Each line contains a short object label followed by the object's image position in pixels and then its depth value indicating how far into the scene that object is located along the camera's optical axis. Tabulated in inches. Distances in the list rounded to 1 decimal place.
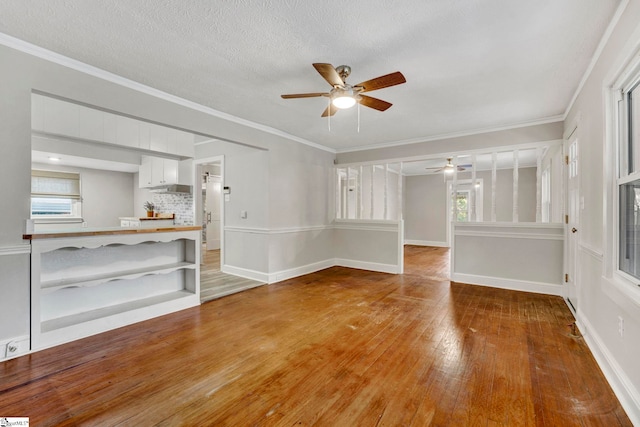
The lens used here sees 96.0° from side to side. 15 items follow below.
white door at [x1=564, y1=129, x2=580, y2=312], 129.1
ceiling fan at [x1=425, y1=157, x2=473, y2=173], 267.5
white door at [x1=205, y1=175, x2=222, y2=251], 319.0
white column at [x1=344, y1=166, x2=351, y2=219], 238.8
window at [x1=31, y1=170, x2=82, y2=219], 231.9
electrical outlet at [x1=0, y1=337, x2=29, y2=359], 87.0
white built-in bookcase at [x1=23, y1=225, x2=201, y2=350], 97.8
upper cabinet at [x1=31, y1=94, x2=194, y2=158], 133.2
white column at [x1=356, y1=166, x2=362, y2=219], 232.0
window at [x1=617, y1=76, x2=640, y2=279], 69.9
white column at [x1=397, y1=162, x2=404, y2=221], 215.2
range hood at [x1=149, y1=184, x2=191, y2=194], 218.7
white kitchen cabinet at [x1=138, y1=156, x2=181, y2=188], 221.3
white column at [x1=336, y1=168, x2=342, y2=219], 242.1
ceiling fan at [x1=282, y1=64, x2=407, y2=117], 88.0
